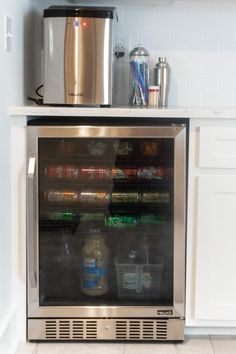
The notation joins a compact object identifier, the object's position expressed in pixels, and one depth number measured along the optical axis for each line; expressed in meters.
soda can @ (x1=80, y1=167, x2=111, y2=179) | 2.39
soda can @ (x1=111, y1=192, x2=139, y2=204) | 2.41
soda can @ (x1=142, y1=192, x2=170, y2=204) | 2.39
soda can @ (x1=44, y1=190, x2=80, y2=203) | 2.38
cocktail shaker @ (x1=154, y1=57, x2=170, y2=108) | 2.85
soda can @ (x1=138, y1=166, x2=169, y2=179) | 2.39
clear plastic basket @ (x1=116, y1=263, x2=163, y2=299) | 2.45
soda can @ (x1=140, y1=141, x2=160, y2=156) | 2.35
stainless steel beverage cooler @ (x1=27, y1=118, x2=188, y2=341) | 2.35
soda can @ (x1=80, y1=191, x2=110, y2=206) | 2.40
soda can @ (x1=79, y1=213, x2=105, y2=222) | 2.42
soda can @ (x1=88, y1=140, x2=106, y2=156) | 2.36
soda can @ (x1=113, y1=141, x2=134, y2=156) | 2.36
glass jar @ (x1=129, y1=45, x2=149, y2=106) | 2.78
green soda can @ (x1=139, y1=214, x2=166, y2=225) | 2.40
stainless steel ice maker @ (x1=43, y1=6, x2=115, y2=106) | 2.48
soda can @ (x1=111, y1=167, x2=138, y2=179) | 2.39
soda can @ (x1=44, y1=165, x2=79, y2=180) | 2.38
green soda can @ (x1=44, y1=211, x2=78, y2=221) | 2.39
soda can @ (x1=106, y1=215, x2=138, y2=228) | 2.42
